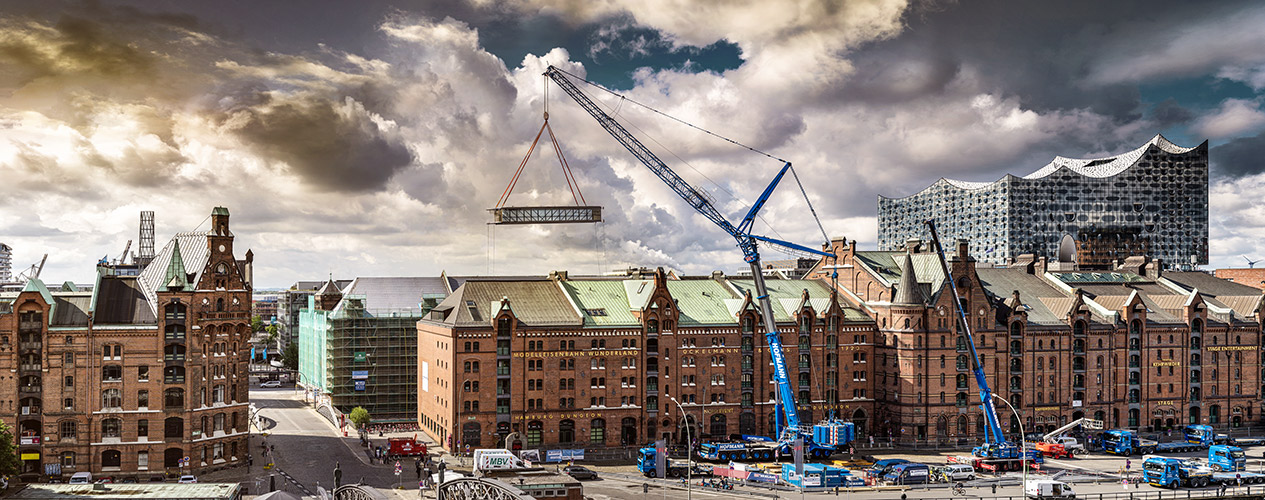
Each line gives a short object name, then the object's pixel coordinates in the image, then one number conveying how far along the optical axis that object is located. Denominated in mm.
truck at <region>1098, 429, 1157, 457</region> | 133500
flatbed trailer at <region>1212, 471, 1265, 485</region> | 113500
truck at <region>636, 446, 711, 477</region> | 114438
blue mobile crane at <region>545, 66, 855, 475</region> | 123250
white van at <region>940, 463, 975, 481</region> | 112938
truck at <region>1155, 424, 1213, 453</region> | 135250
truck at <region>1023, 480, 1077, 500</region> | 101438
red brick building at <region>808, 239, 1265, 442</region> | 137625
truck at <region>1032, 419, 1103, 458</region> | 130250
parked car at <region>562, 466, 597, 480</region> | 111250
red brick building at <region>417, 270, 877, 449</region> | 127250
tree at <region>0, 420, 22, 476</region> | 95838
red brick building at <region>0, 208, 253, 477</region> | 108062
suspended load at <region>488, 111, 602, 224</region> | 142625
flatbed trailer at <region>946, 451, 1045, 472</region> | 120562
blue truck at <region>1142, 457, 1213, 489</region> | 112562
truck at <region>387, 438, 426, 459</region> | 120750
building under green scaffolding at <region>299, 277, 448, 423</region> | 154750
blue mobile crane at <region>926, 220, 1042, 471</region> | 122188
